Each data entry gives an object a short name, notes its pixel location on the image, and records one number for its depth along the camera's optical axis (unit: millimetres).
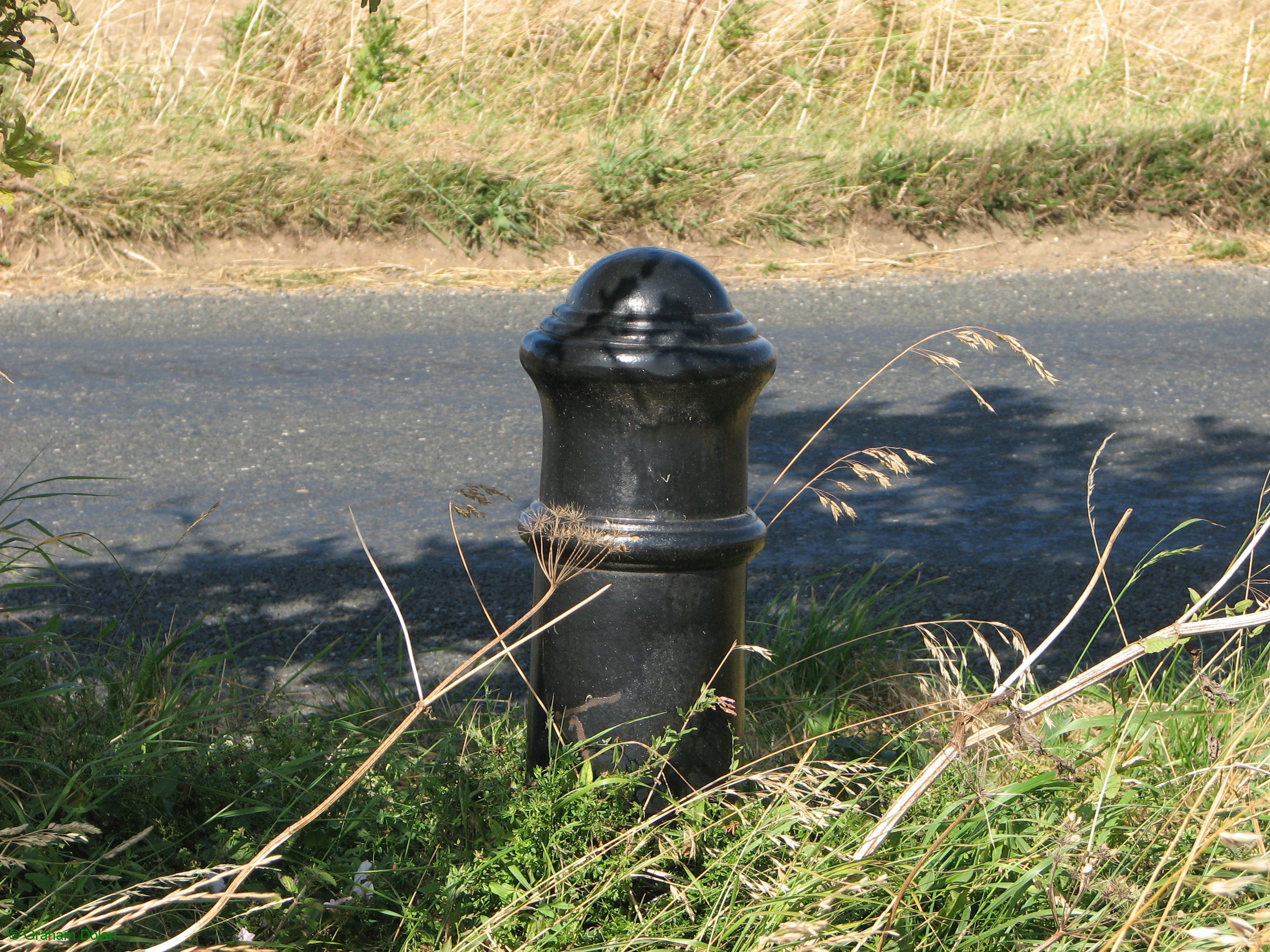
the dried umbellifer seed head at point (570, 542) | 4363
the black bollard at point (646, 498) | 4340
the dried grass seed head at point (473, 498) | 4449
